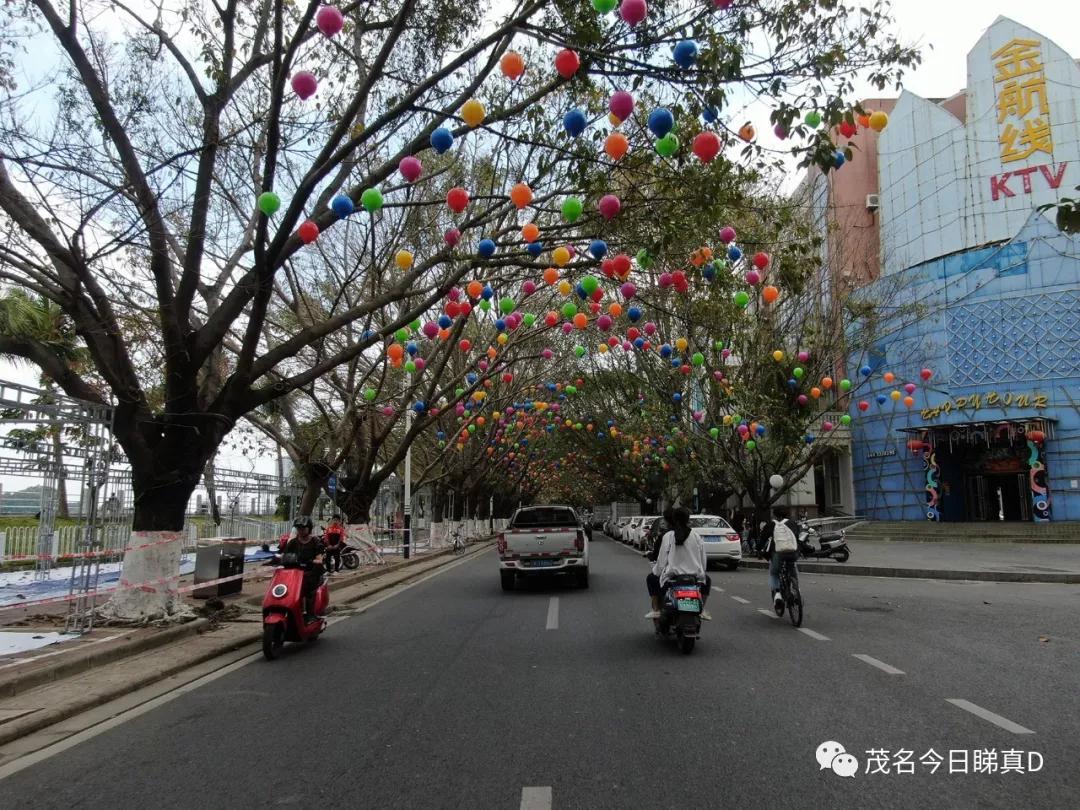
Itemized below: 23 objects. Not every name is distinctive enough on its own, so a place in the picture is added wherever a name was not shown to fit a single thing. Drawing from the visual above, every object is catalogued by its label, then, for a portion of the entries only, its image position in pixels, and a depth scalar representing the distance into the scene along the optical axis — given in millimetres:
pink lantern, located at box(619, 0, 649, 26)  6090
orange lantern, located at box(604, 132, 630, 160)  7352
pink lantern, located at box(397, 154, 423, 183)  7613
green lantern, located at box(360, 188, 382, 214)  7889
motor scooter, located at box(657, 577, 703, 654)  7559
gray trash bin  12477
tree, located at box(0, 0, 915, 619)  7551
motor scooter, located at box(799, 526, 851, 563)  19453
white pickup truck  13945
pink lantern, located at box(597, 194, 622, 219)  7855
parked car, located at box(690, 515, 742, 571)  18875
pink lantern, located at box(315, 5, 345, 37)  6559
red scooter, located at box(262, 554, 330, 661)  7961
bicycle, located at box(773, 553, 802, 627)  9414
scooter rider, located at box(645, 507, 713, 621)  7926
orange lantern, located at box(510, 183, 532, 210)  7951
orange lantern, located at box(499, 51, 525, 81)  6660
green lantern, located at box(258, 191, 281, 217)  7812
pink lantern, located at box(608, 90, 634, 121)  6688
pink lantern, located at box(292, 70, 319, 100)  7117
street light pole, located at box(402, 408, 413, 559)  23414
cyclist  9703
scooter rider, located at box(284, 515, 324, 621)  8609
